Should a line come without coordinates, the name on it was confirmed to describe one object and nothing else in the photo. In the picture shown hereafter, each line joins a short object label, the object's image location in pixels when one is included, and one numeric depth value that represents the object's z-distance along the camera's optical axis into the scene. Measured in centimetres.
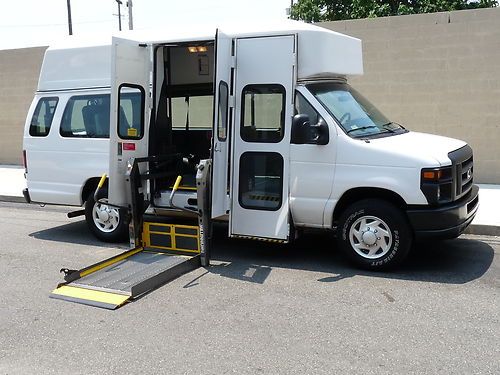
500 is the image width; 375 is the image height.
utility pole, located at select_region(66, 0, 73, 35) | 3582
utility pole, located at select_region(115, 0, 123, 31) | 3672
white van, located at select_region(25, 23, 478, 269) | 567
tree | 1969
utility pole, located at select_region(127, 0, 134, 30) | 3152
